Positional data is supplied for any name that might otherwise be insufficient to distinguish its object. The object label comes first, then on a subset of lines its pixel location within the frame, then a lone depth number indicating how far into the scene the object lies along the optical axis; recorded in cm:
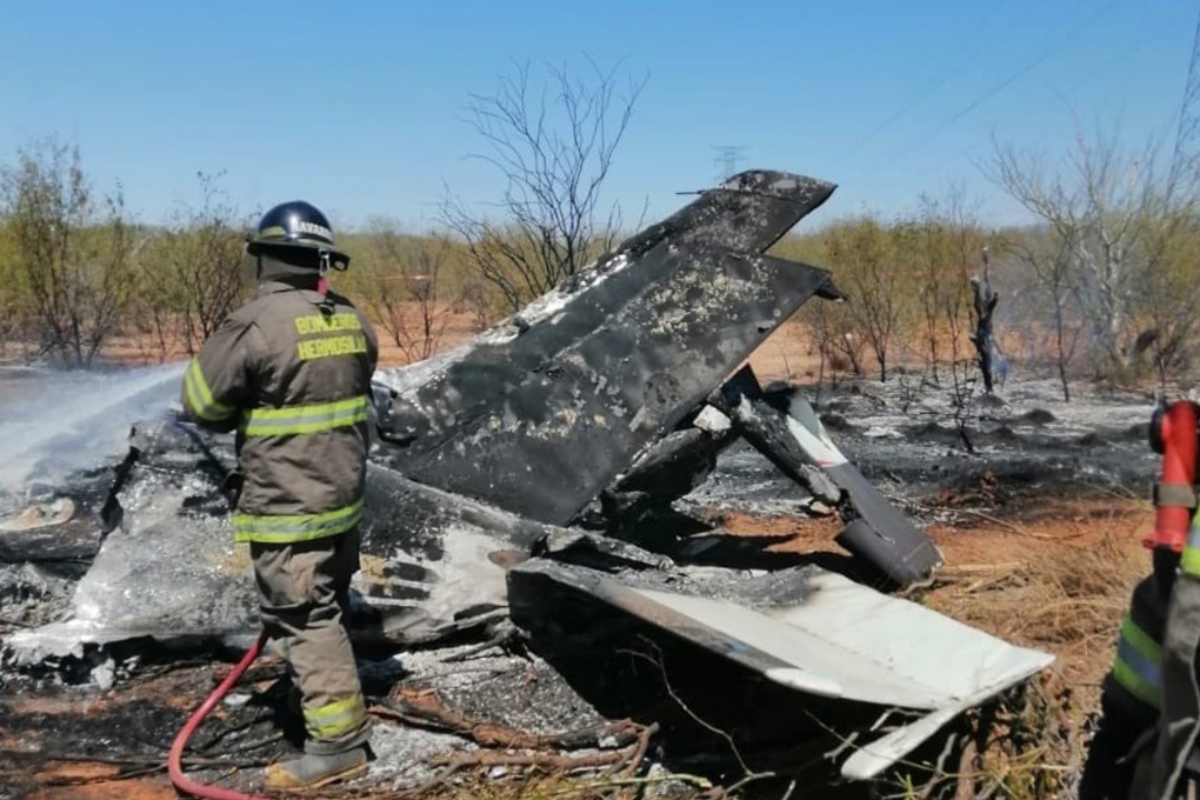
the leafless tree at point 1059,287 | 1491
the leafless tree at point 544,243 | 1211
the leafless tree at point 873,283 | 1656
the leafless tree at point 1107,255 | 1423
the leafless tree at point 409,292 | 2094
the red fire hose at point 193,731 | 344
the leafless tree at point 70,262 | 1600
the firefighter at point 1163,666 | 201
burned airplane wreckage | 361
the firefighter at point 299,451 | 349
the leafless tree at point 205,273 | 1697
